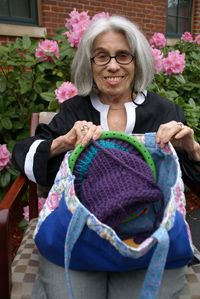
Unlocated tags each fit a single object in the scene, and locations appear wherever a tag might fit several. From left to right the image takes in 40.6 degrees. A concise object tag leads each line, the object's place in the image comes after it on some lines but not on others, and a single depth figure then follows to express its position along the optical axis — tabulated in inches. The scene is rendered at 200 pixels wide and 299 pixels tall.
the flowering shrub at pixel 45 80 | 81.2
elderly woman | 54.9
